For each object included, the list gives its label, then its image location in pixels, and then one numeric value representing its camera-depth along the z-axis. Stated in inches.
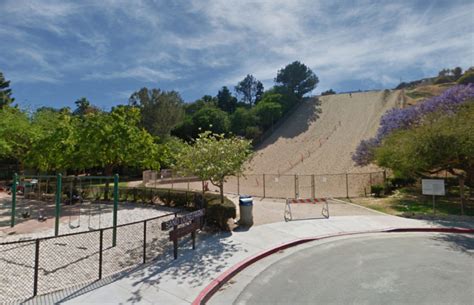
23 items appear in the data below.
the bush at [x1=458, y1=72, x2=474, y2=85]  2948.3
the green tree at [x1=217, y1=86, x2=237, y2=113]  3171.8
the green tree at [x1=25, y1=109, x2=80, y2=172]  739.4
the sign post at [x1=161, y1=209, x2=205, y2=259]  333.4
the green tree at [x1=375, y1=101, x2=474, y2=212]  569.9
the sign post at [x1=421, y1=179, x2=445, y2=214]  569.3
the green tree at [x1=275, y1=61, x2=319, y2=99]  3351.4
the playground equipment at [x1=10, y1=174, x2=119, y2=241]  537.0
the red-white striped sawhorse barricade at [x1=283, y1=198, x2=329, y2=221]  567.3
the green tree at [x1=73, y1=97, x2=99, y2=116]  3159.5
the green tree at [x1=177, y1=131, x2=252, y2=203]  504.7
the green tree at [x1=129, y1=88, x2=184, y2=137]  2030.0
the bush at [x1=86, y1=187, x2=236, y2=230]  470.0
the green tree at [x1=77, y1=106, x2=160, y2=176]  721.6
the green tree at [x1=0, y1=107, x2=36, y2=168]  925.4
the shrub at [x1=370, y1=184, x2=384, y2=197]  849.6
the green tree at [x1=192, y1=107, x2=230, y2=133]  2116.3
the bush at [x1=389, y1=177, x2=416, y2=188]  949.0
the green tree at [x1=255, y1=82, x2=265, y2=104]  4276.6
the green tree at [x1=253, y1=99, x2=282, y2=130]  2625.5
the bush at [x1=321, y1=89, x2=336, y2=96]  3969.0
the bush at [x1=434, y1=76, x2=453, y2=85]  3708.2
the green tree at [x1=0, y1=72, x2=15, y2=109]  1797.5
